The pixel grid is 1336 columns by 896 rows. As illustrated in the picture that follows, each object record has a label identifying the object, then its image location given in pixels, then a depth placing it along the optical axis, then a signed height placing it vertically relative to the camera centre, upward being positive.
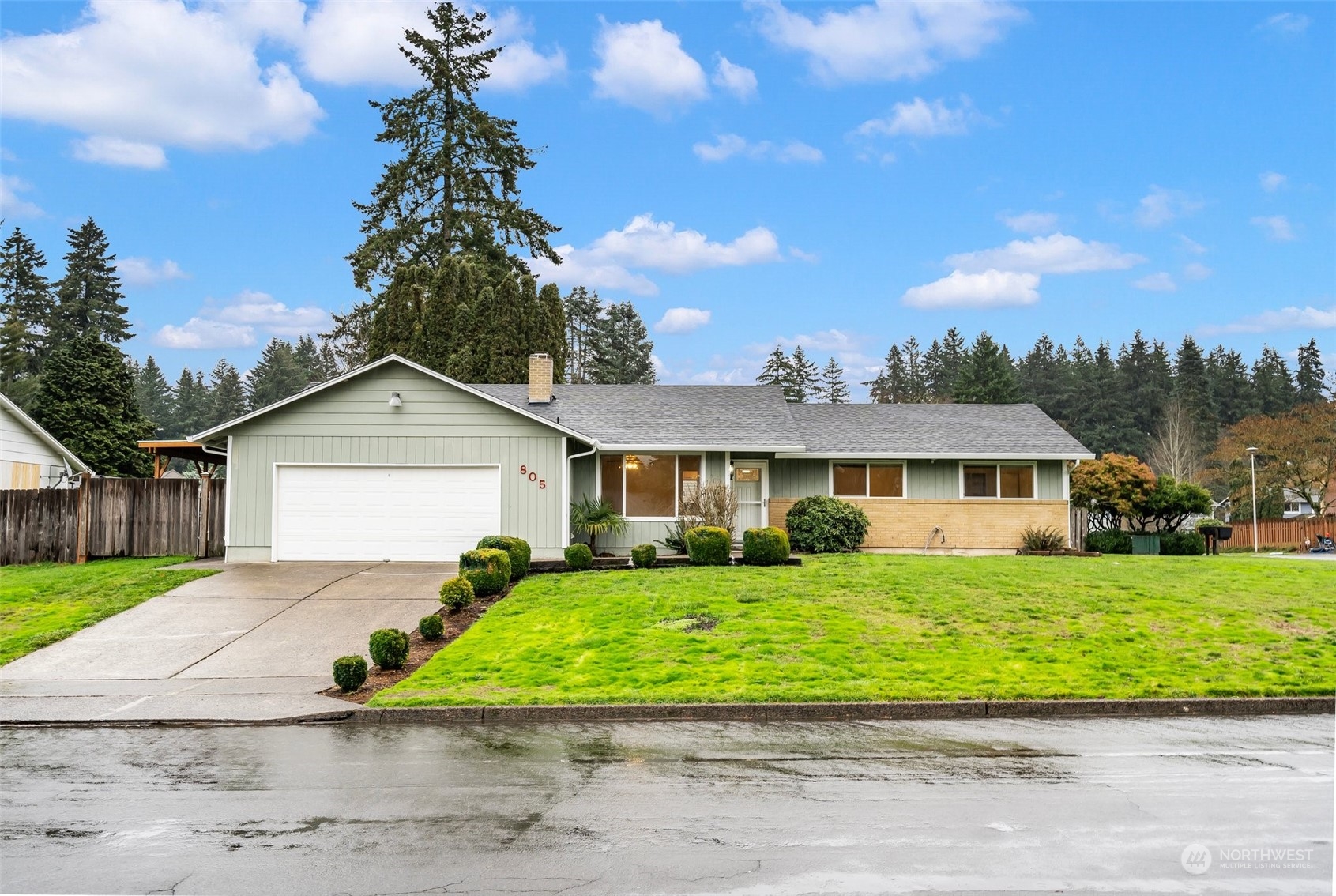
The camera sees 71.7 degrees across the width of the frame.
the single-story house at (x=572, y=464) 19.75 +0.72
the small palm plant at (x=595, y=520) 20.61 -0.56
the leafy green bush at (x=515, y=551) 17.05 -1.03
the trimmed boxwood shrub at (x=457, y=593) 13.78 -1.46
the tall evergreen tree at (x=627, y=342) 62.53 +10.48
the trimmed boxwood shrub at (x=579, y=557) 17.94 -1.21
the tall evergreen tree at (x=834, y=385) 77.81 +9.13
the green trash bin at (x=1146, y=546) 23.95 -1.46
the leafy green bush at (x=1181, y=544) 23.94 -1.44
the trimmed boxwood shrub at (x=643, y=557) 18.25 -1.23
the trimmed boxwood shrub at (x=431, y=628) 12.55 -1.79
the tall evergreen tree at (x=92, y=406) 31.41 +3.22
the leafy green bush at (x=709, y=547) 18.38 -1.05
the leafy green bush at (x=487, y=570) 15.29 -1.24
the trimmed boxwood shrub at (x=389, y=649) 10.92 -1.80
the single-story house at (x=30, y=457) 25.59 +1.27
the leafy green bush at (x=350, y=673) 9.98 -1.90
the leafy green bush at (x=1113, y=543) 23.91 -1.37
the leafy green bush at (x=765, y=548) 18.20 -1.07
